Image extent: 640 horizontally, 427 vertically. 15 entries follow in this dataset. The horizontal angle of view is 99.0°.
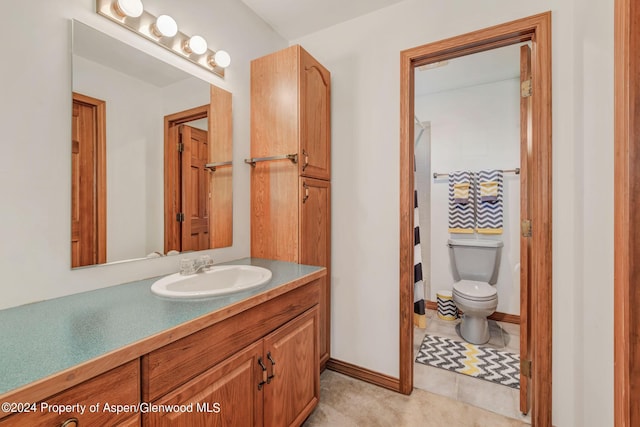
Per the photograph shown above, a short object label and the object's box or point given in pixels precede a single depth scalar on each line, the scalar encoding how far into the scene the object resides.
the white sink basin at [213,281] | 1.00
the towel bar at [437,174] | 3.04
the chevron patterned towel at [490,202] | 2.74
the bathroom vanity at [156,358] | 0.57
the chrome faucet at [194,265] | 1.30
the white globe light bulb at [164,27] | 1.29
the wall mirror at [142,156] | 1.09
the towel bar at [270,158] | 1.63
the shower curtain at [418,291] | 2.19
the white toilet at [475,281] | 2.32
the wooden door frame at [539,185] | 1.40
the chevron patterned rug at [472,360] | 1.96
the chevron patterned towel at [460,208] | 2.87
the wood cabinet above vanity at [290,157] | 1.66
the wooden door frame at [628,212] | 0.72
